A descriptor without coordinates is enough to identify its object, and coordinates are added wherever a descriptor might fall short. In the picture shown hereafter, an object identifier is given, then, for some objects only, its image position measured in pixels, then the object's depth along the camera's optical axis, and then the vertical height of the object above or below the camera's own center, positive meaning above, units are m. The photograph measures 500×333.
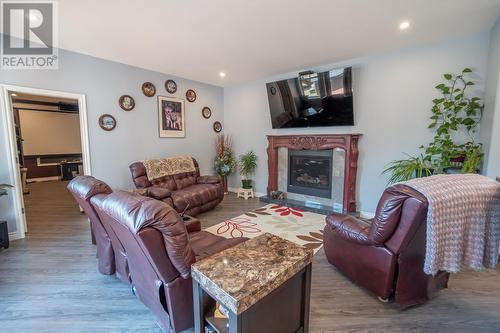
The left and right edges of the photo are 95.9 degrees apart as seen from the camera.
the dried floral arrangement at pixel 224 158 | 5.42 -0.39
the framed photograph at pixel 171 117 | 4.59 +0.51
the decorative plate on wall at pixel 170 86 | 4.61 +1.14
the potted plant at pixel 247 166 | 5.30 -0.57
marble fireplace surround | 3.91 -0.06
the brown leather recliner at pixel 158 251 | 1.25 -0.66
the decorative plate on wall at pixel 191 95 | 5.00 +1.04
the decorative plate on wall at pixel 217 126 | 5.67 +0.39
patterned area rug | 3.11 -1.30
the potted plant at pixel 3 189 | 2.78 -0.60
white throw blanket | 1.45 -0.53
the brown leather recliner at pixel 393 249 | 1.55 -0.85
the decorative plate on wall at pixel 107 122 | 3.85 +0.34
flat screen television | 3.85 +0.78
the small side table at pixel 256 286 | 0.98 -0.67
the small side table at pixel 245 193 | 5.25 -1.19
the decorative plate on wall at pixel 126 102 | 4.02 +0.71
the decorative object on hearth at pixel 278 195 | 4.84 -1.14
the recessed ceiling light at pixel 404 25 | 2.66 +1.39
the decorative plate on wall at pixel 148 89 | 4.28 +1.01
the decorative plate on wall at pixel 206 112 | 5.35 +0.71
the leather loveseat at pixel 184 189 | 3.56 -0.83
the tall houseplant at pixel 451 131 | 2.86 +0.15
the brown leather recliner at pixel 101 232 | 1.83 -0.83
